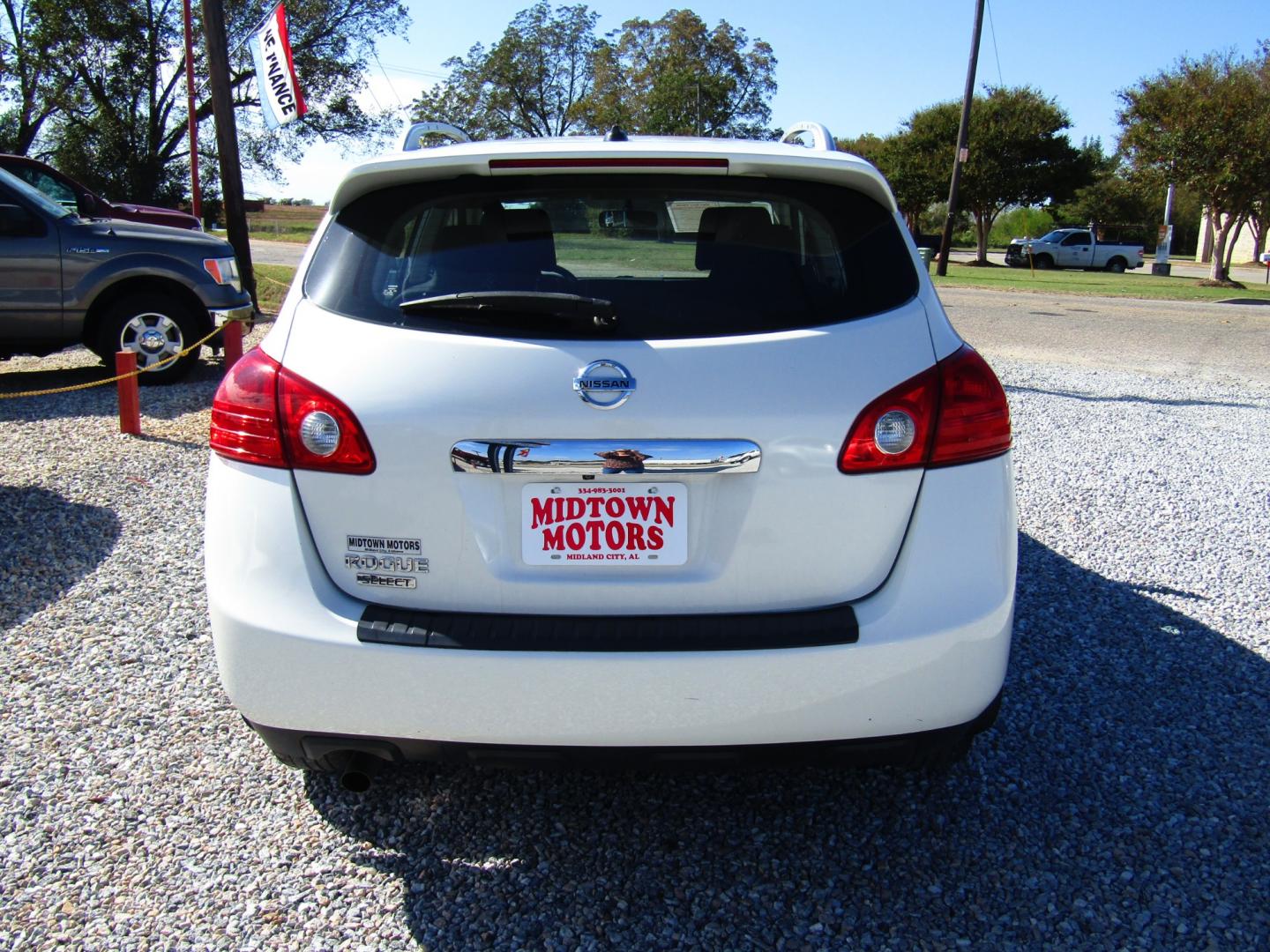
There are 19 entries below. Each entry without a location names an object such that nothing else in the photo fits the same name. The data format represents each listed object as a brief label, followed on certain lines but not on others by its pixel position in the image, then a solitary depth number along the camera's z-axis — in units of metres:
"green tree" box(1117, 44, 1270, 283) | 29.38
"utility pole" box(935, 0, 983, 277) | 26.56
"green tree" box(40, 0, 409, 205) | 33.19
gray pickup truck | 8.57
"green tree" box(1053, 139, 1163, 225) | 52.79
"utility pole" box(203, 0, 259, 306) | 12.98
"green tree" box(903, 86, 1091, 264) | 46.53
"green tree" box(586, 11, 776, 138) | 52.69
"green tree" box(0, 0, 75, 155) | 32.03
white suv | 2.11
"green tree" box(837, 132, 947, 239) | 48.22
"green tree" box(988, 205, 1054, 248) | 57.25
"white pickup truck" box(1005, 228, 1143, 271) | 43.19
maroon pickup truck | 12.48
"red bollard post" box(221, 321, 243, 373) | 8.51
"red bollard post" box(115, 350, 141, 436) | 7.16
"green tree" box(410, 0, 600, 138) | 58.56
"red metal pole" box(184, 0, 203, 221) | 23.92
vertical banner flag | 13.48
